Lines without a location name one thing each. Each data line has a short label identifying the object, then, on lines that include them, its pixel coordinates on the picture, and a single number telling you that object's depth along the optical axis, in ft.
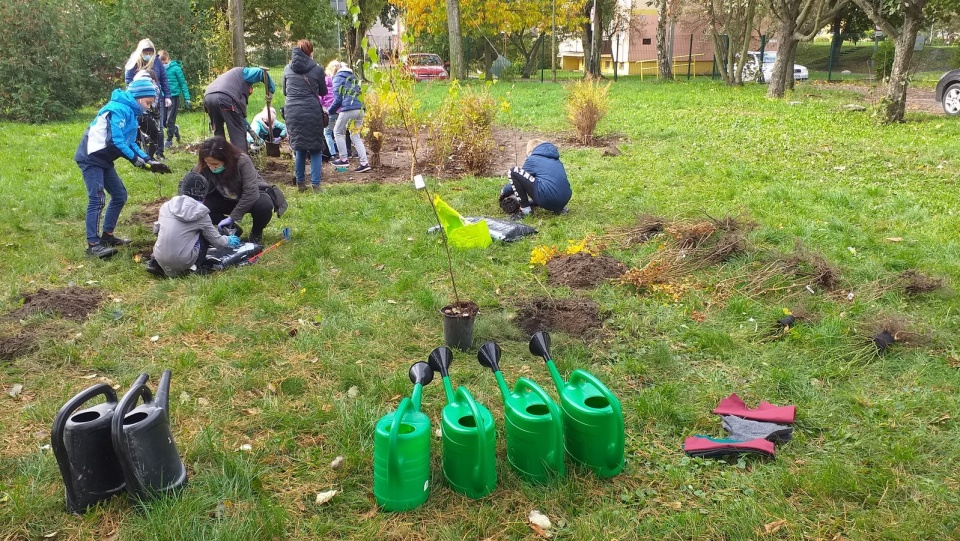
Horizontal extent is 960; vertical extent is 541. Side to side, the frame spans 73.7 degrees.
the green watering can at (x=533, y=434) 8.66
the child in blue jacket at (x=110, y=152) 17.94
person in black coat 24.79
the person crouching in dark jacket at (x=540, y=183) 21.65
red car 81.54
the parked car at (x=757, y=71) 81.76
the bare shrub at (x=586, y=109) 35.29
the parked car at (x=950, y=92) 41.27
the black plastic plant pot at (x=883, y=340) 12.48
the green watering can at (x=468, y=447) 8.43
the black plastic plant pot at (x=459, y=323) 12.91
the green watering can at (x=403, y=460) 8.30
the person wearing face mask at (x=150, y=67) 28.32
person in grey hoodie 16.48
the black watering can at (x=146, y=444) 7.95
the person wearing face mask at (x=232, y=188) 18.10
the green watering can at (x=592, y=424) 8.82
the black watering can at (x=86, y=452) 8.05
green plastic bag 19.06
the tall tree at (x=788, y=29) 51.85
